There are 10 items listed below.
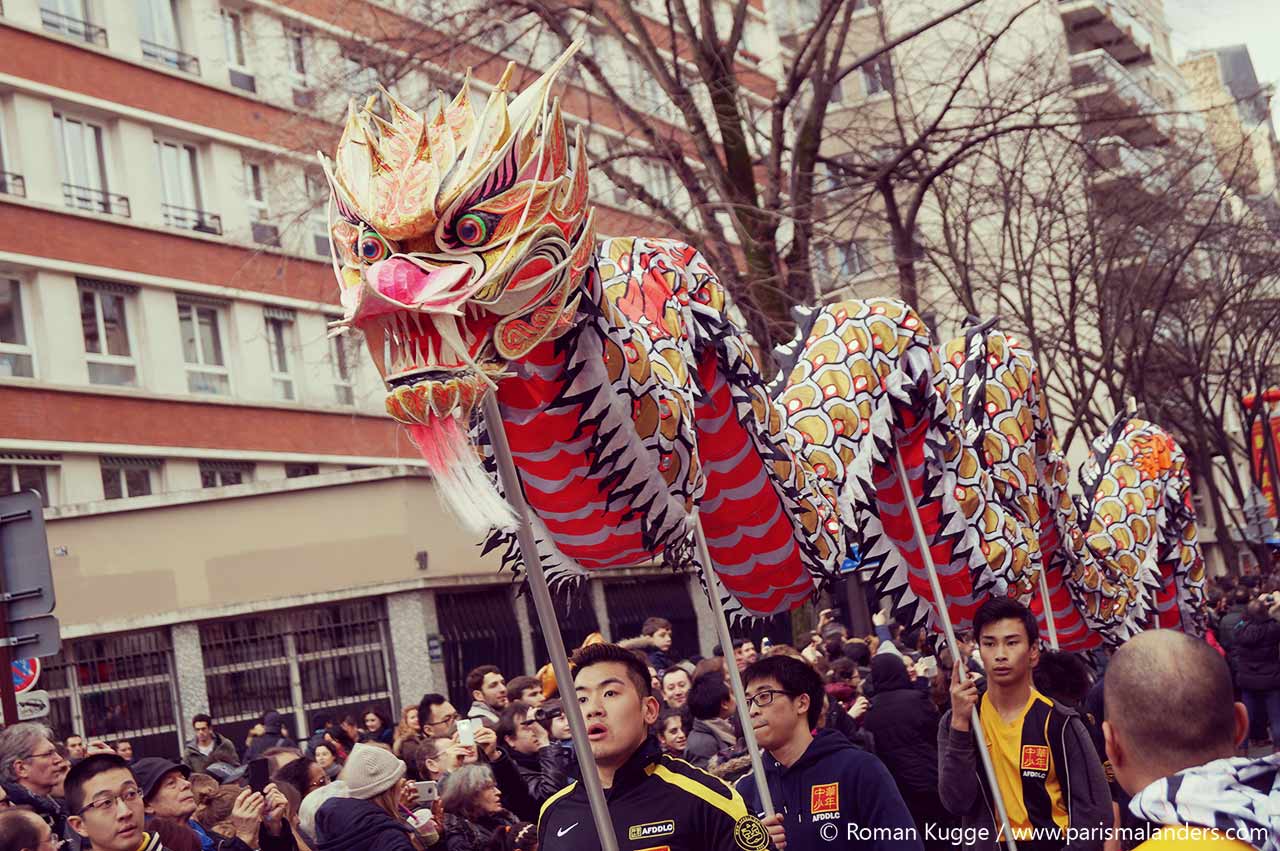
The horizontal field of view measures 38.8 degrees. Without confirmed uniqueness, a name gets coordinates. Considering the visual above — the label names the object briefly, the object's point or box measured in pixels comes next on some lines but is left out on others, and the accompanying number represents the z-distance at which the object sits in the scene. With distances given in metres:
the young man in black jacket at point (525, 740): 8.75
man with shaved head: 3.19
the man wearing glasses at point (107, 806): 6.21
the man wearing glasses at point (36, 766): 8.00
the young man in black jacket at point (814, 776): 6.09
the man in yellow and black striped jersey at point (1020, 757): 6.68
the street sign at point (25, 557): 9.91
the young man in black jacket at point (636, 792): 5.04
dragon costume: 4.62
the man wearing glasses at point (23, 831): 5.81
